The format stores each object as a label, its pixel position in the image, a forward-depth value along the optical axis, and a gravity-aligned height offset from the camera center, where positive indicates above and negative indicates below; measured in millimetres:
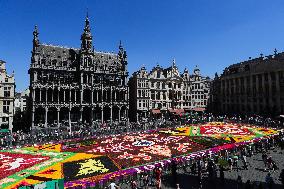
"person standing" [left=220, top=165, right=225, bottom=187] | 20547 -6385
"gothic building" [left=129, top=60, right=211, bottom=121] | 71438 +3591
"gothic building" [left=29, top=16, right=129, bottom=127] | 57969 +4943
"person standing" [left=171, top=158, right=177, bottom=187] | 21159 -6158
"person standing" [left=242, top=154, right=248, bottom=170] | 24997 -6243
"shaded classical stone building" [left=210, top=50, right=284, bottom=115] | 64688 +4367
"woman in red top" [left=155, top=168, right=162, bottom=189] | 19703 -6119
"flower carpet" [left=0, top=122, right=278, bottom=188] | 22772 -6344
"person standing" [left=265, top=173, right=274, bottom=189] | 18500 -6083
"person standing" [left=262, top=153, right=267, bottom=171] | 24794 -5893
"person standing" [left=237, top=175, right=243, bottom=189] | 18984 -6315
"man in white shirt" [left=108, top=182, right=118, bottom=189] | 18125 -6090
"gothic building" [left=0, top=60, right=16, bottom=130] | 54156 +1804
